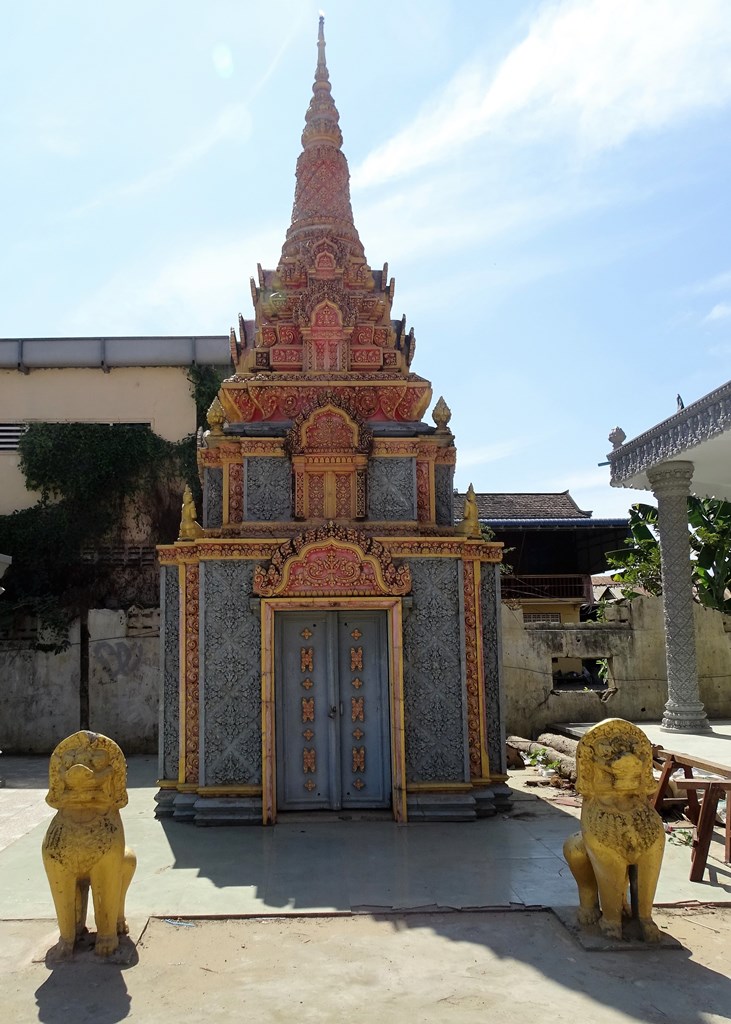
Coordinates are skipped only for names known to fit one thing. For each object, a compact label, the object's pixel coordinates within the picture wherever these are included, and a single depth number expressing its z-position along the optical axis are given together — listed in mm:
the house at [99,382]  18234
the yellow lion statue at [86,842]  4273
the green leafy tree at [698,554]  16781
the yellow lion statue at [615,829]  4430
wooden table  5727
